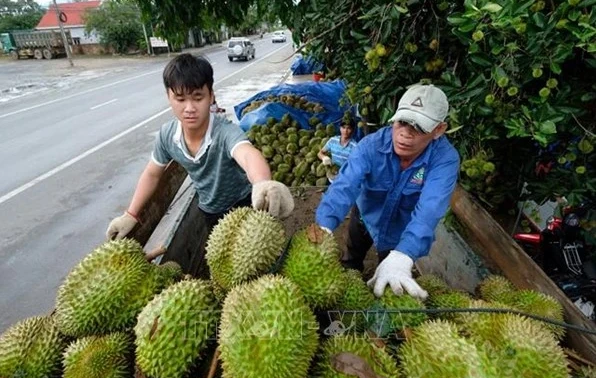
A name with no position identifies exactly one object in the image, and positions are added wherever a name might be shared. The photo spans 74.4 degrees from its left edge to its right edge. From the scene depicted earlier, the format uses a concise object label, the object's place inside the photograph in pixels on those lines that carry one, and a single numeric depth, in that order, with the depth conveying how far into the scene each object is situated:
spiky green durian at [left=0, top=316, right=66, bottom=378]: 1.35
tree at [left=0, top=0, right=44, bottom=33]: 50.56
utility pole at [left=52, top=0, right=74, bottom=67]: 29.84
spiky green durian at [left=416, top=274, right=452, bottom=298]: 1.71
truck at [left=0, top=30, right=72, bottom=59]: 35.25
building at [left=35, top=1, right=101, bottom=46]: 45.06
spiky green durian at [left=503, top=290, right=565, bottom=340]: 1.51
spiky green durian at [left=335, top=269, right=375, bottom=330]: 1.37
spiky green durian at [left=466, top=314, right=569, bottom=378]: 1.19
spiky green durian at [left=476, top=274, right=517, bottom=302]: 1.70
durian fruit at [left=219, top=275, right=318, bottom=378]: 1.12
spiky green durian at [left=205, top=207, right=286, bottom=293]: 1.35
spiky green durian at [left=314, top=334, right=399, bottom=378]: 1.18
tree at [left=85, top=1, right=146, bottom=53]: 38.56
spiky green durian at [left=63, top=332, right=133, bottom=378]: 1.27
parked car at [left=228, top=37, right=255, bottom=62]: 28.50
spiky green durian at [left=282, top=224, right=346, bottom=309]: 1.33
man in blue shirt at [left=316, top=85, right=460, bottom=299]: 1.88
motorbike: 2.33
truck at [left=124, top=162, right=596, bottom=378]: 1.47
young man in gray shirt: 2.01
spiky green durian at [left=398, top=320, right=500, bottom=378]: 1.13
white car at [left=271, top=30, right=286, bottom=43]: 50.94
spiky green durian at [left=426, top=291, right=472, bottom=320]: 1.44
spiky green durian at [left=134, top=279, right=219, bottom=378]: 1.22
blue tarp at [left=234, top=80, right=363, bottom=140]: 6.30
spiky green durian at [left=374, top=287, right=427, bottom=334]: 1.35
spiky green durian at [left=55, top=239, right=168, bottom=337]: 1.40
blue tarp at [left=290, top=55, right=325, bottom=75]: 13.70
